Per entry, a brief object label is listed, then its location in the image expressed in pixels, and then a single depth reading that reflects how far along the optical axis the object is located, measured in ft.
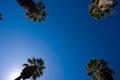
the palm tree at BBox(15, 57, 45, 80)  49.58
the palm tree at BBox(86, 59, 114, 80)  50.00
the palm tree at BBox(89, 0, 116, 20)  54.86
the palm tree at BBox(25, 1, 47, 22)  59.90
